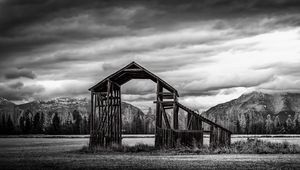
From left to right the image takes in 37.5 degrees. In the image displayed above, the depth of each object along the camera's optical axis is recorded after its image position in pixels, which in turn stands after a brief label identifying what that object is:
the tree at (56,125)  174.01
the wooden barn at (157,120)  42.09
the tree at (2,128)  173.38
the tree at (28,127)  179.40
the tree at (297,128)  183.20
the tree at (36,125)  179.05
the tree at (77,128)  187.25
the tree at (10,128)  174.48
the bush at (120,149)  40.62
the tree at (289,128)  188.15
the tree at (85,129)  194.50
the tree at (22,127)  179.30
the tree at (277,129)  195.00
